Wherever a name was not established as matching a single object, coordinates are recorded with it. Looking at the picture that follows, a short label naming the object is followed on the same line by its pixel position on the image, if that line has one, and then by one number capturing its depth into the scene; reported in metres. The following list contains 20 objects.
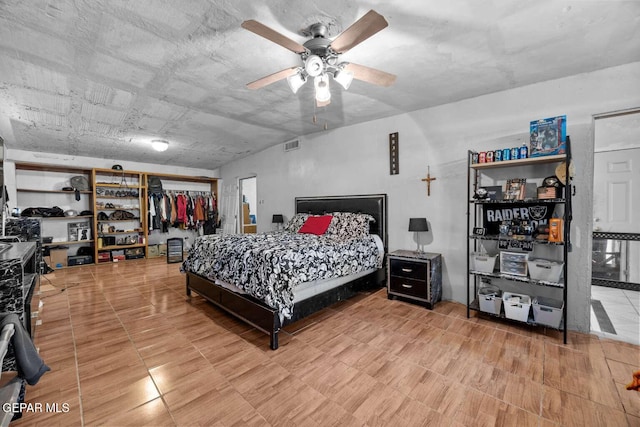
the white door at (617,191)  3.71
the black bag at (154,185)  6.24
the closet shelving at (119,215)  5.61
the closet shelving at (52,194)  5.08
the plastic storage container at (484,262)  2.71
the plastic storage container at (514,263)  2.56
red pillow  3.85
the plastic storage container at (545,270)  2.41
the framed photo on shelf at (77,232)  5.44
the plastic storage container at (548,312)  2.37
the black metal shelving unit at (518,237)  2.31
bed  2.28
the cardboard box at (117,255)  5.68
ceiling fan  1.53
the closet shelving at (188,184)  6.68
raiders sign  2.66
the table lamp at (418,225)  3.24
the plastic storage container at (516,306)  2.48
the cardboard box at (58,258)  5.02
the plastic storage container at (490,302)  2.67
